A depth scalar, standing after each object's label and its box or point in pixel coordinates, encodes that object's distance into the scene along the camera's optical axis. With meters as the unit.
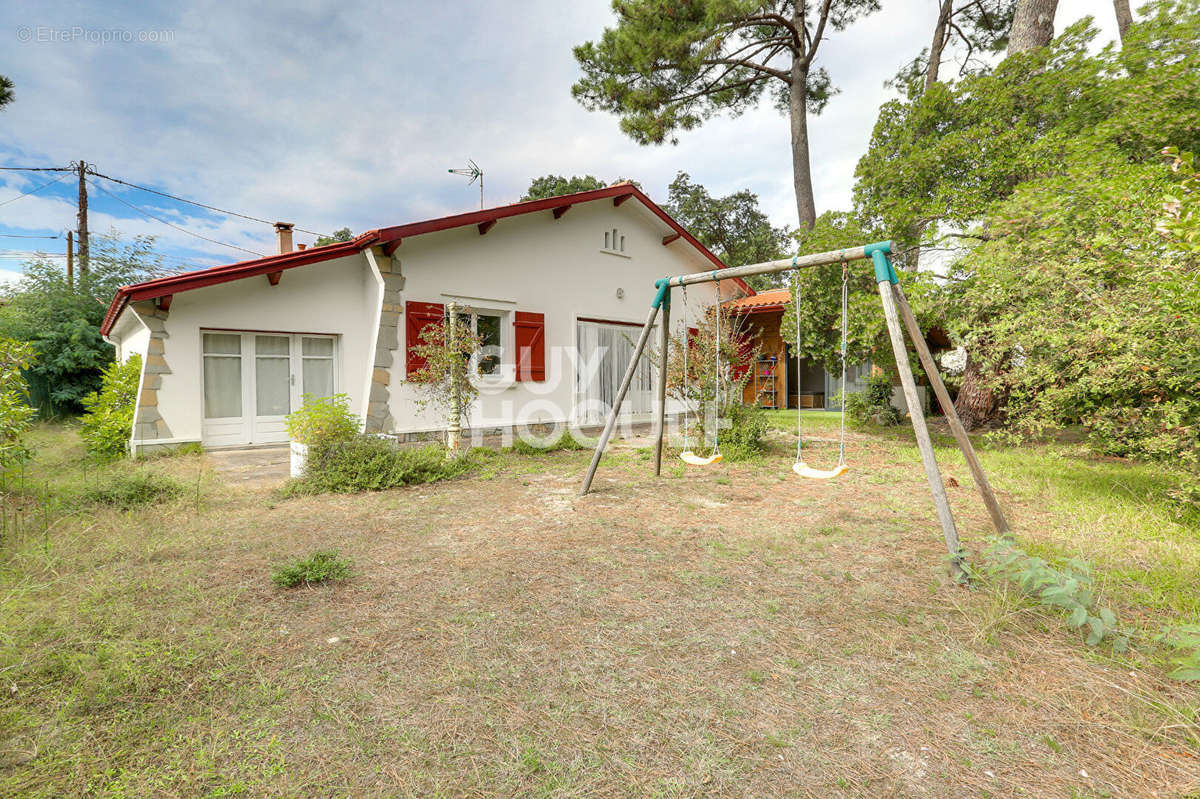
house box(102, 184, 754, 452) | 6.64
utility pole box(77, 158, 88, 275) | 14.90
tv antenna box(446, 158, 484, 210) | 10.02
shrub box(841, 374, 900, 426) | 10.42
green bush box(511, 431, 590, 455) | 7.58
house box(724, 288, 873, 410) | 13.63
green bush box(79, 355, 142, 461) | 6.62
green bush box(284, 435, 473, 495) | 5.20
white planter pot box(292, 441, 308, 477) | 5.41
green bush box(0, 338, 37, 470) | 3.55
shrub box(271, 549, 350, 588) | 2.81
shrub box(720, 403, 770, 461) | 6.98
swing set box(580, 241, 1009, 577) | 2.95
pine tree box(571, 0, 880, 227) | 10.34
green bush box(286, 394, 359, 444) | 5.43
